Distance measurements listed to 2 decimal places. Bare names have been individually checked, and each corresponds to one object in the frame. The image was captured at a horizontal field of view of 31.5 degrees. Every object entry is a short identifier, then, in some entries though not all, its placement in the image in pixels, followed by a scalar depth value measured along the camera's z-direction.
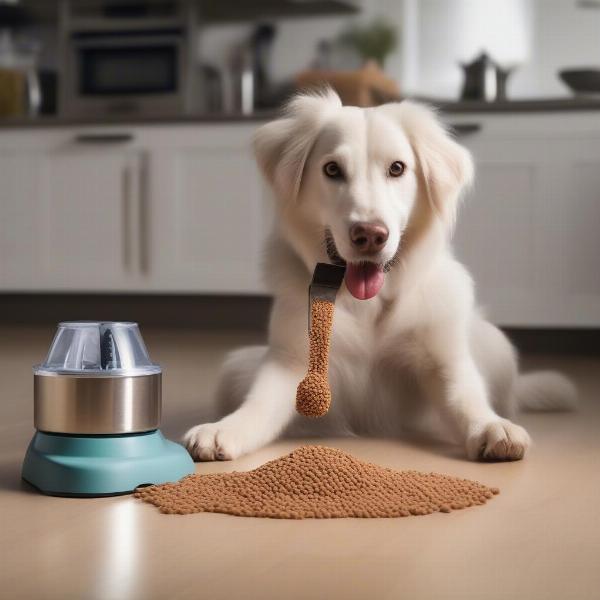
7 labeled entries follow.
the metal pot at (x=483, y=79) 5.29
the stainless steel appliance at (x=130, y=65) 5.50
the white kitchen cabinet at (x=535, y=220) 4.50
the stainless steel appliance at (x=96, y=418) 1.74
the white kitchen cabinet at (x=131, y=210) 5.12
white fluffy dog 2.13
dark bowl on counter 4.98
